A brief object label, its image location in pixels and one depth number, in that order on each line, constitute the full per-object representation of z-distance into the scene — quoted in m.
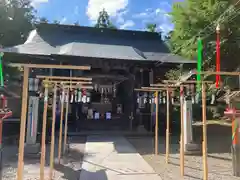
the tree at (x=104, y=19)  23.47
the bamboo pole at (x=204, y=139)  2.62
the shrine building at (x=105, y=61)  7.21
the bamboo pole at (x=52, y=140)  3.09
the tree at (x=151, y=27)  20.84
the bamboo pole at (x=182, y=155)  3.43
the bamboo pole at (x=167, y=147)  4.13
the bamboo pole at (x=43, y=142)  2.59
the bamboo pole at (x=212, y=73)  2.41
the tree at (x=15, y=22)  10.67
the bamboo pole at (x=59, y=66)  2.06
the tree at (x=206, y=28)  6.70
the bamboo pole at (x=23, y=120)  1.98
